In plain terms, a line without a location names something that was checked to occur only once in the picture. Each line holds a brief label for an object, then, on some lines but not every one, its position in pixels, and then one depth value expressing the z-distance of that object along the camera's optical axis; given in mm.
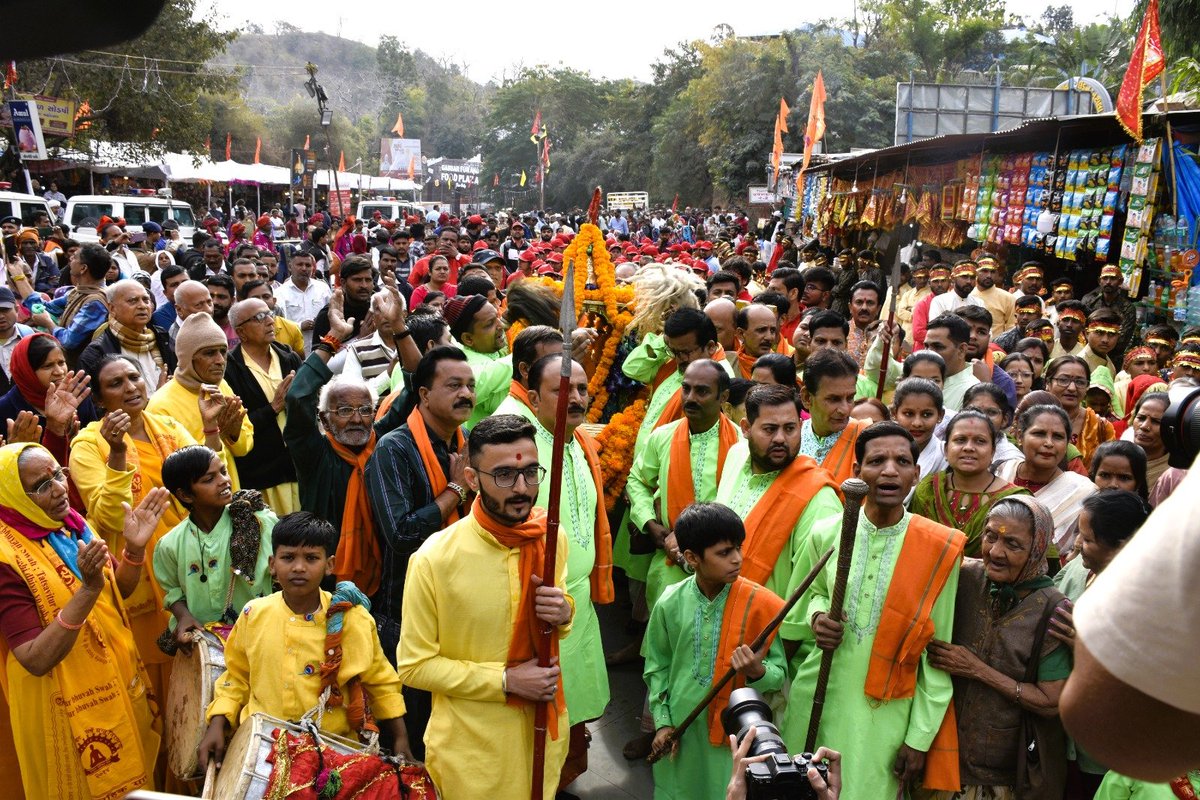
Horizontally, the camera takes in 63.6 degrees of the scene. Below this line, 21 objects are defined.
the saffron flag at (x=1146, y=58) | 8023
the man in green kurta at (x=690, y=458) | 4566
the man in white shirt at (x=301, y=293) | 8523
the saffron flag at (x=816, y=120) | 17312
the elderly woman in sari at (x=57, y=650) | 3213
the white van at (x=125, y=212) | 20359
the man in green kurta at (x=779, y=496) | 3885
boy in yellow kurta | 3246
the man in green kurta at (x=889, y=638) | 3221
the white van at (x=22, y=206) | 18359
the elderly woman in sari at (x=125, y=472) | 3963
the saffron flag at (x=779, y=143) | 21969
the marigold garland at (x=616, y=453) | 5645
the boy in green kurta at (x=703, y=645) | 3461
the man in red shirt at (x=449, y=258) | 10094
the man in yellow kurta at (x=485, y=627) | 3023
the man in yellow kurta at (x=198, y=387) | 4707
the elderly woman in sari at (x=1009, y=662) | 3156
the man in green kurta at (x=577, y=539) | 3779
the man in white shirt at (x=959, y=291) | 8445
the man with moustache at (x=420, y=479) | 3699
